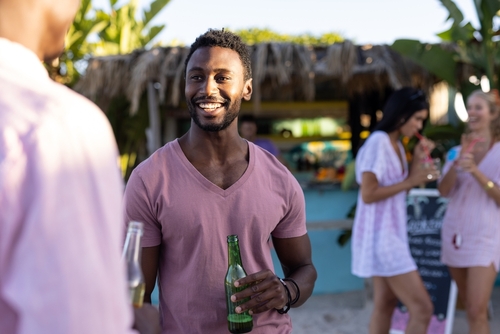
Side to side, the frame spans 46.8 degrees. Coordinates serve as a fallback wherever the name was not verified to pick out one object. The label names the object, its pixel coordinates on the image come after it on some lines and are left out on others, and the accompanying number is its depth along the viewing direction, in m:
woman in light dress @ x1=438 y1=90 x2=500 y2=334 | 4.10
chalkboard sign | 5.23
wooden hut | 7.31
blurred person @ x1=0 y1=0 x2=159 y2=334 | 0.80
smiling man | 1.99
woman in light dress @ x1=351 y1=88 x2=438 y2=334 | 3.95
